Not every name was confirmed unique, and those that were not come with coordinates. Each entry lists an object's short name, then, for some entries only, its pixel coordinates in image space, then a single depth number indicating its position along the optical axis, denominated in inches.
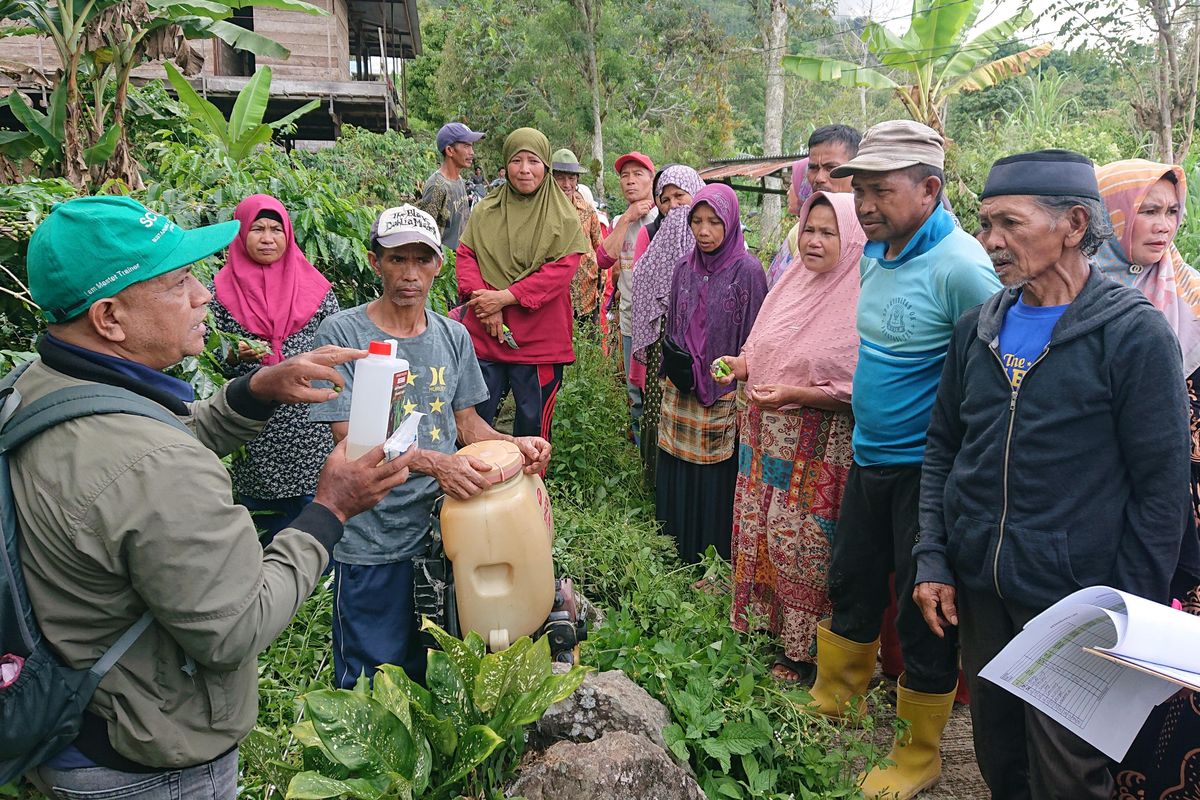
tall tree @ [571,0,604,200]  671.8
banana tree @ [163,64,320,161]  250.7
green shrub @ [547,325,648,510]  193.8
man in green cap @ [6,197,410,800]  53.8
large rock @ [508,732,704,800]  79.7
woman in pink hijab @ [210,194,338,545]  136.0
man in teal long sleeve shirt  100.3
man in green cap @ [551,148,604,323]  264.7
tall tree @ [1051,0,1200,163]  383.6
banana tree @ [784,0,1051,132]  429.4
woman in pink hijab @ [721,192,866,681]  121.9
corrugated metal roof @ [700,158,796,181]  354.0
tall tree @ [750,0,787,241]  624.1
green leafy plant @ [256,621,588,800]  73.0
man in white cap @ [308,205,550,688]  99.7
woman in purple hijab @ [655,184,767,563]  154.1
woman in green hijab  173.2
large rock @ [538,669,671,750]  90.4
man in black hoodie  73.9
